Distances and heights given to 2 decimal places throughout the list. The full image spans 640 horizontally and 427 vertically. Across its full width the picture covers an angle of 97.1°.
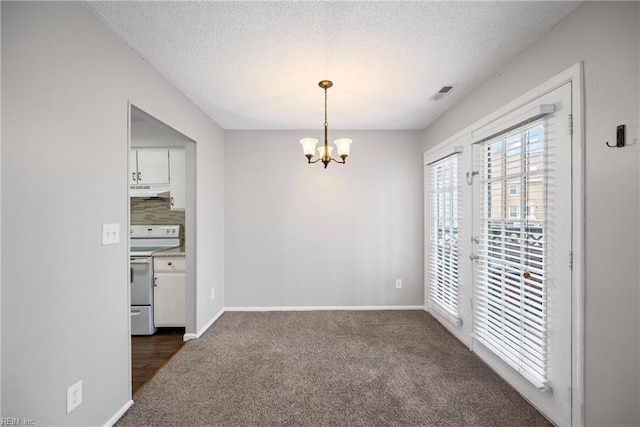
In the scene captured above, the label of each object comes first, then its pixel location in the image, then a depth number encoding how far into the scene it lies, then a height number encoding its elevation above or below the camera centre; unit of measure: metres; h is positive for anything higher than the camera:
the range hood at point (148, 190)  3.60 +0.29
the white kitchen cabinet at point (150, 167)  3.59 +0.58
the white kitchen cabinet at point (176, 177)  3.58 +0.45
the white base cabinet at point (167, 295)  3.19 -0.93
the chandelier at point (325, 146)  2.36 +0.56
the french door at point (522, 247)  1.69 -0.25
